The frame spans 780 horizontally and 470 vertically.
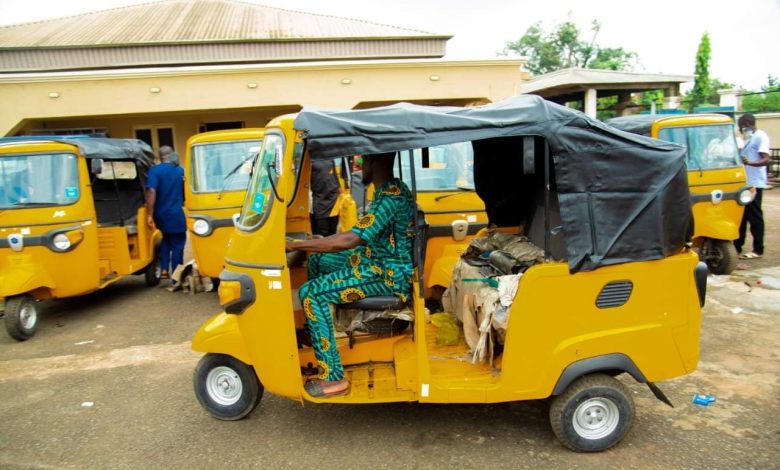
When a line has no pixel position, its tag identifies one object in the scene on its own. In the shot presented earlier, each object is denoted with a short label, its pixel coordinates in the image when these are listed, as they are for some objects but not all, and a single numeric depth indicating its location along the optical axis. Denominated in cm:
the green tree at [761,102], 3014
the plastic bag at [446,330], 432
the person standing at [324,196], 772
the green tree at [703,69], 3102
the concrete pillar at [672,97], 1847
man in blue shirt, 823
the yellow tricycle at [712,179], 752
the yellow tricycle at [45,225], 626
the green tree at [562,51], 4247
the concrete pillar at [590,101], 1728
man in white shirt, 834
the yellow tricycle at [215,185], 725
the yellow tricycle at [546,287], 338
